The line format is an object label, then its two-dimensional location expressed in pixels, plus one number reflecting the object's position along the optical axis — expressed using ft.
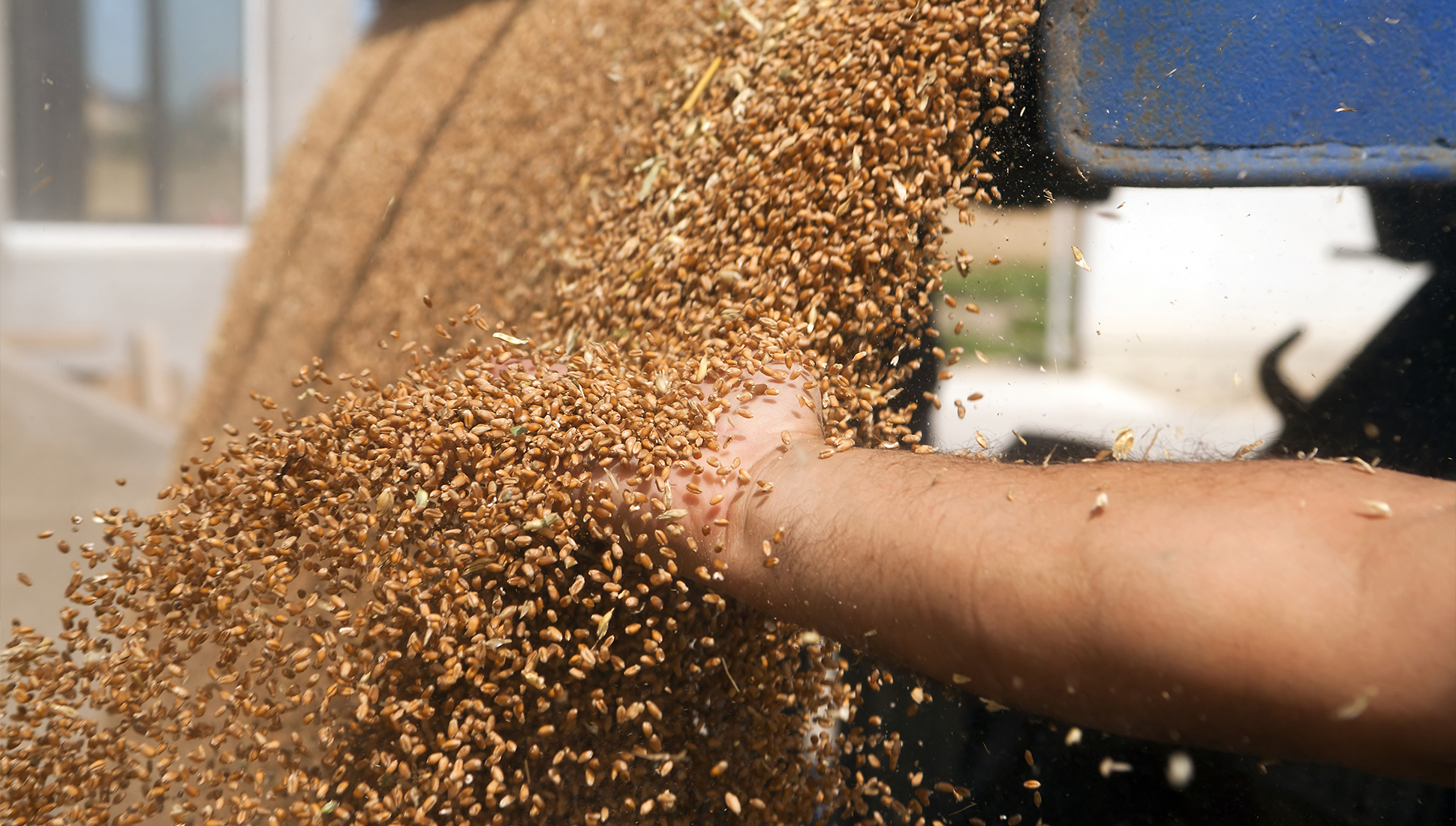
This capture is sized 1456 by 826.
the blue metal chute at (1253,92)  3.75
